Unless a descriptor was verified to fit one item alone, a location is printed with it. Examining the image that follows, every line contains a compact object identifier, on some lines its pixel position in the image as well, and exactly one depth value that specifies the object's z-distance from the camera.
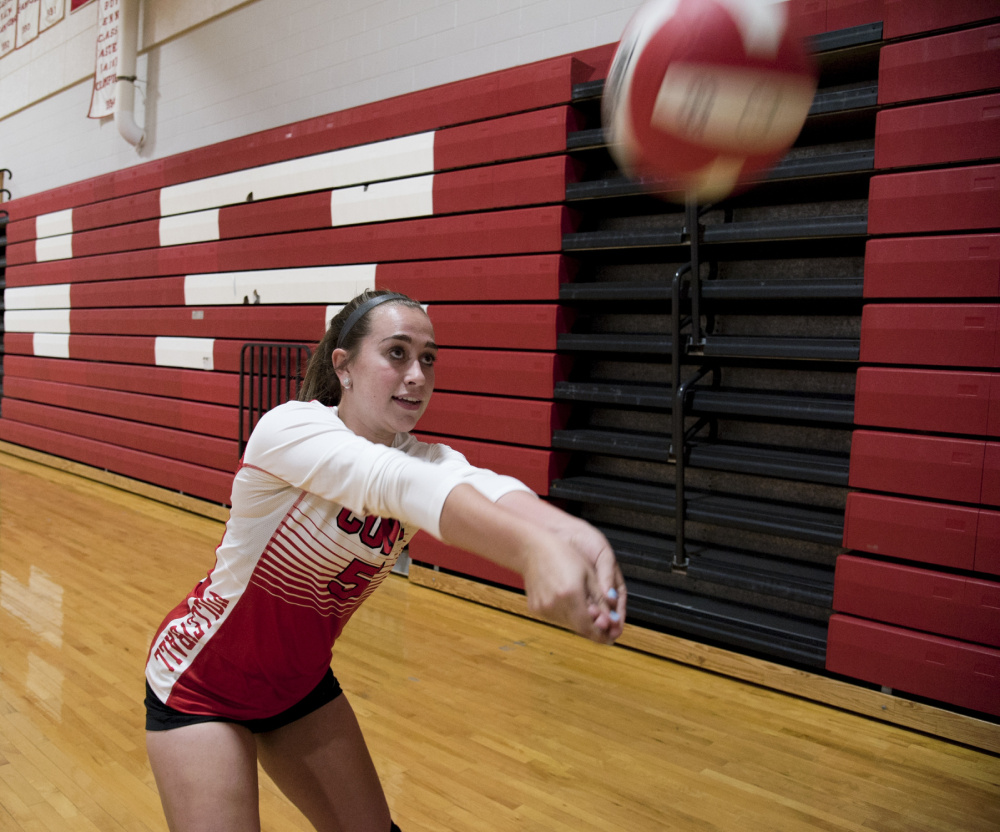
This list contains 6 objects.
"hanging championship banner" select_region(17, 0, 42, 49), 8.12
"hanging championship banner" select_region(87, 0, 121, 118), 6.80
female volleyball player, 1.20
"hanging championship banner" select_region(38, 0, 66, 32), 7.68
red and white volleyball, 1.59
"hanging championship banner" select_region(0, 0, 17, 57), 8.49
